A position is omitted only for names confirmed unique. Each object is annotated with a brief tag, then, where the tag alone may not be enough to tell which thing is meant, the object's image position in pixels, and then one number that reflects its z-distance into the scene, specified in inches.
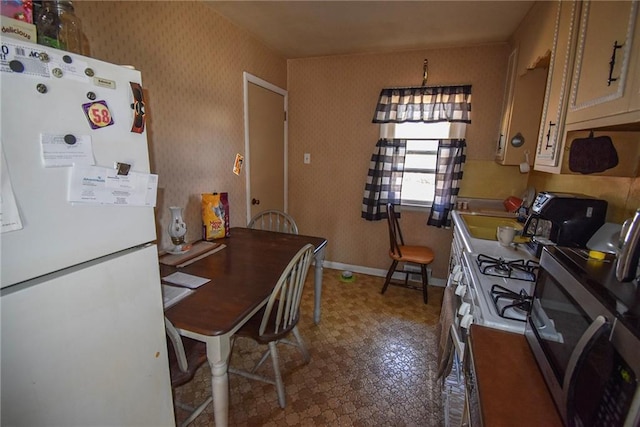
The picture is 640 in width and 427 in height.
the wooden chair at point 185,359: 44.3
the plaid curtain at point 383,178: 119.0
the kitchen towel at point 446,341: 53.1
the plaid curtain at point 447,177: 110.7
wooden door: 107.0
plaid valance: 107.7
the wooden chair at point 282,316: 55.2
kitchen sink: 80.8
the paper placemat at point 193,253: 65.5
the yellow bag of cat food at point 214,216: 82.0
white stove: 39.4
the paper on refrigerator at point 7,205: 24.0
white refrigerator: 25.2
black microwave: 19.7
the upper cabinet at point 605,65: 34.4
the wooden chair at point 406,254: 109.0
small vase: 69.6
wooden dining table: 43.6
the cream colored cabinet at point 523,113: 84.0
